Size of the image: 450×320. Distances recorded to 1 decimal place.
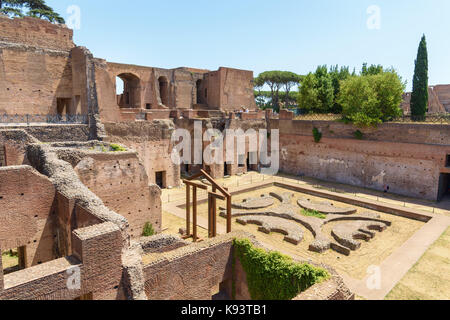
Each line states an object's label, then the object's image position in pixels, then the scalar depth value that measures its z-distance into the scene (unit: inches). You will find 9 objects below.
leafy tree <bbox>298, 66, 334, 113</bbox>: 1223.5
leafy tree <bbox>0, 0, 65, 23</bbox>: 1254.3
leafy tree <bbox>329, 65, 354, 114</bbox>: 1259.0
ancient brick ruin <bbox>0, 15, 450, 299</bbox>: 268.5
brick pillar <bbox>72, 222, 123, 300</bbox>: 249.1
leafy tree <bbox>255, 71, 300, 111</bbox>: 1920.5
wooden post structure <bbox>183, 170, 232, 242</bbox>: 481.1
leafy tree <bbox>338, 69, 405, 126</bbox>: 913.5
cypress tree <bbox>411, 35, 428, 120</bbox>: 948.0
